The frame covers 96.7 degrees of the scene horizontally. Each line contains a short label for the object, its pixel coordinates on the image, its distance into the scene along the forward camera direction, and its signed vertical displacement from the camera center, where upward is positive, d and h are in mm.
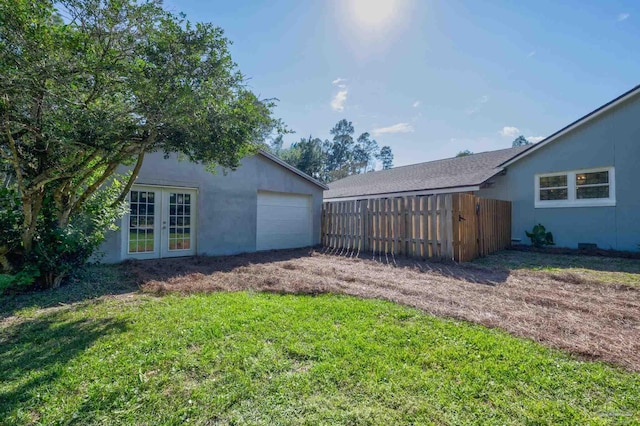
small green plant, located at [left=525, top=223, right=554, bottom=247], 9961 -668
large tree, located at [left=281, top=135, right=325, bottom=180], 31766 +7041
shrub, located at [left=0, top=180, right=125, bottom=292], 4660 -474
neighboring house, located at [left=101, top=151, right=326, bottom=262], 8078 +246
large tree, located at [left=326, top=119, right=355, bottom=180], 45062 +10914
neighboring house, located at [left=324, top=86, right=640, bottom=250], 8633 +1318
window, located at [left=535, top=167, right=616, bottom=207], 9096 +1011
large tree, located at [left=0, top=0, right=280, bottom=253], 3340 +1764
